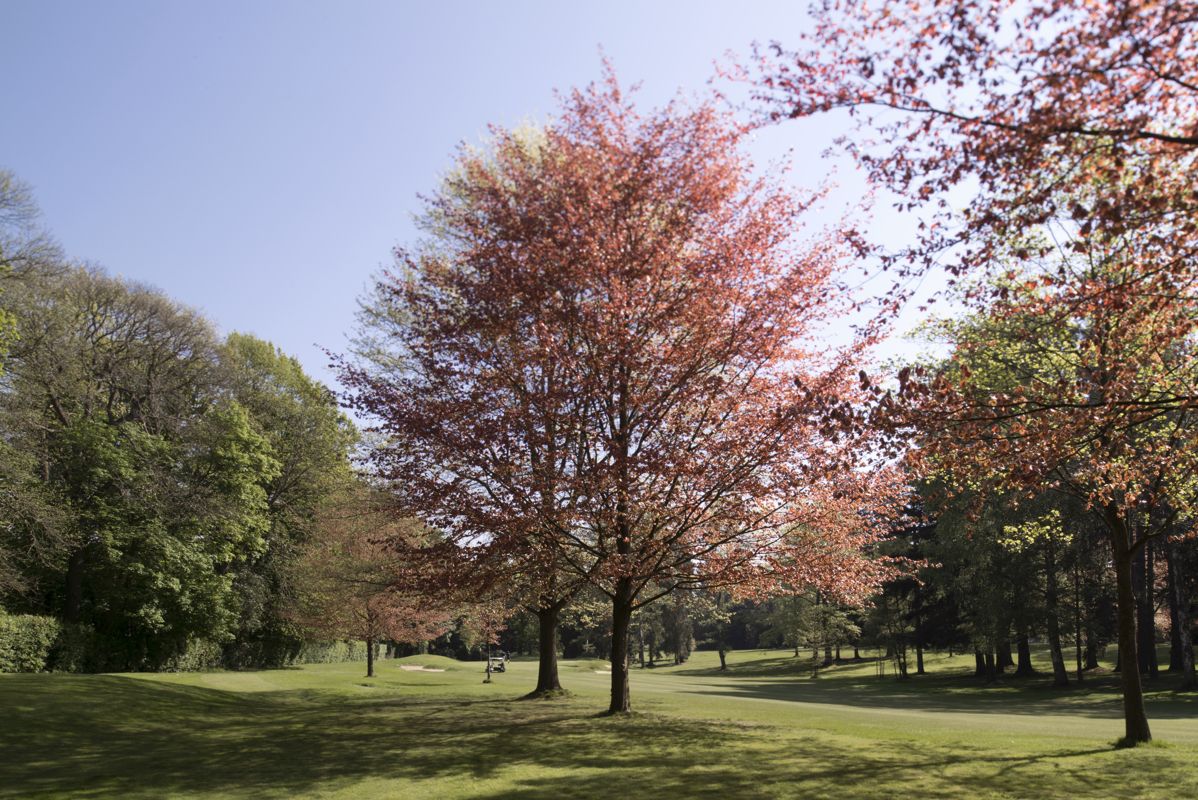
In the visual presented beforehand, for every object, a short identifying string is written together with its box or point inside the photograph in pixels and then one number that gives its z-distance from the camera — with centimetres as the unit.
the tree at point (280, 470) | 4569
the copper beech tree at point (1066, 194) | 736
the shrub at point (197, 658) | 4044
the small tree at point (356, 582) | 3084
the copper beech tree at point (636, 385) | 1608
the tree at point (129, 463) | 3234
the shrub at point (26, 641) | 2944
